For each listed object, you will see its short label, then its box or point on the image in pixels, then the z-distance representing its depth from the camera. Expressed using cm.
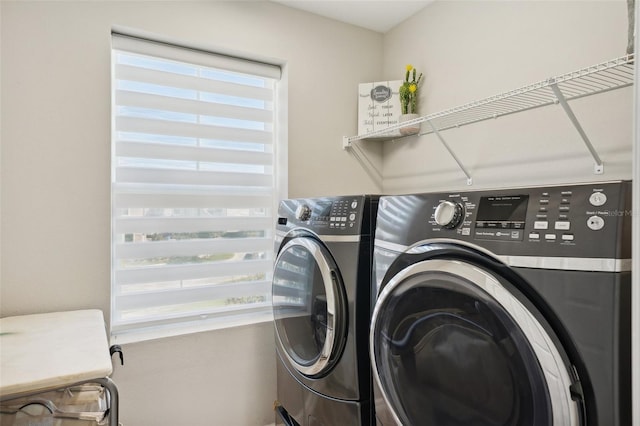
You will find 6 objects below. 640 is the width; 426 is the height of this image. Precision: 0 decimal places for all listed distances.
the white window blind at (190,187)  185
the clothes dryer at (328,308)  131
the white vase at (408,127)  207
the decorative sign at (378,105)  222
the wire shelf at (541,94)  114
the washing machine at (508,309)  70
